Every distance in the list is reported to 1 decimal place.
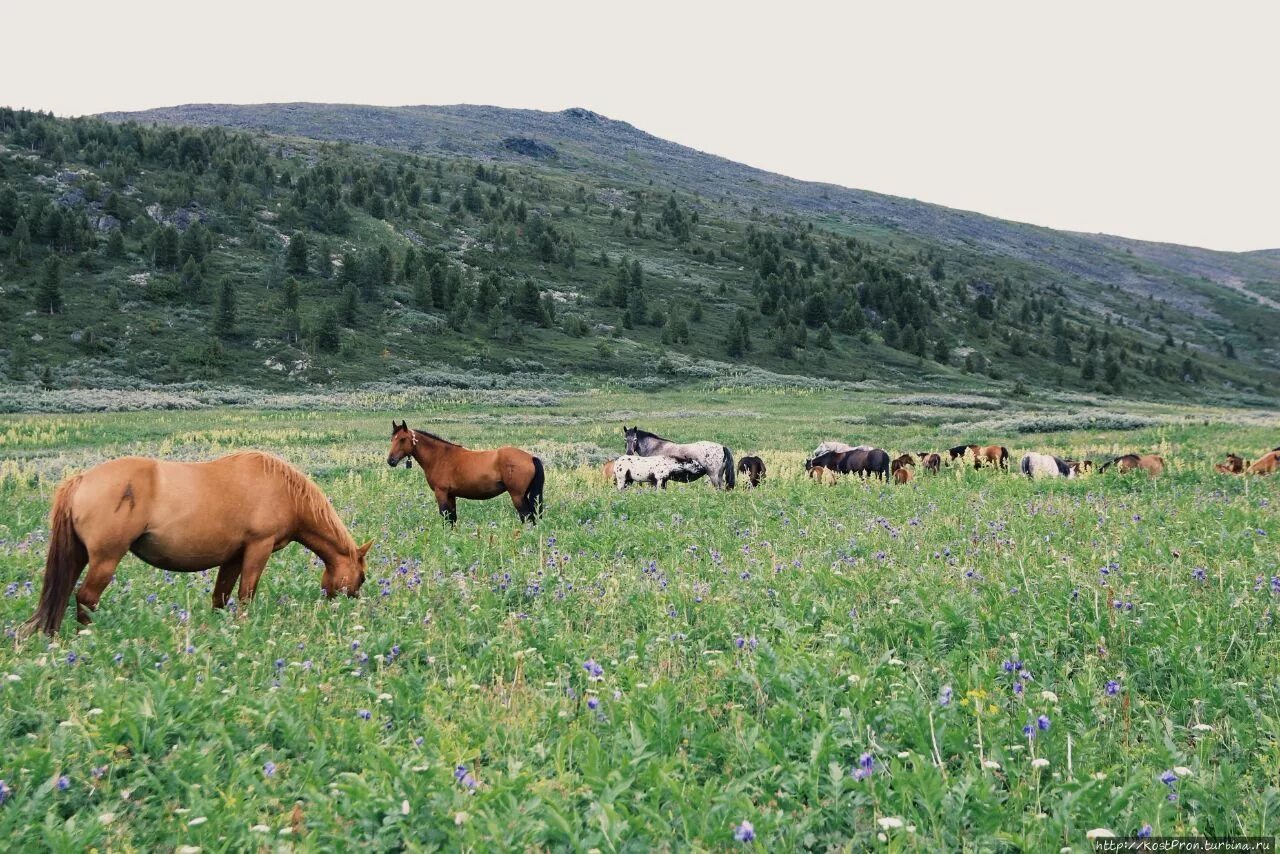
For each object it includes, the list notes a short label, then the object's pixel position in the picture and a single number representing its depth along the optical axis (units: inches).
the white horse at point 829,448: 978.5
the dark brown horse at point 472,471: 570.3
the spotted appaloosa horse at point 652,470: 808.9
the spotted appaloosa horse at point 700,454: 815.1
